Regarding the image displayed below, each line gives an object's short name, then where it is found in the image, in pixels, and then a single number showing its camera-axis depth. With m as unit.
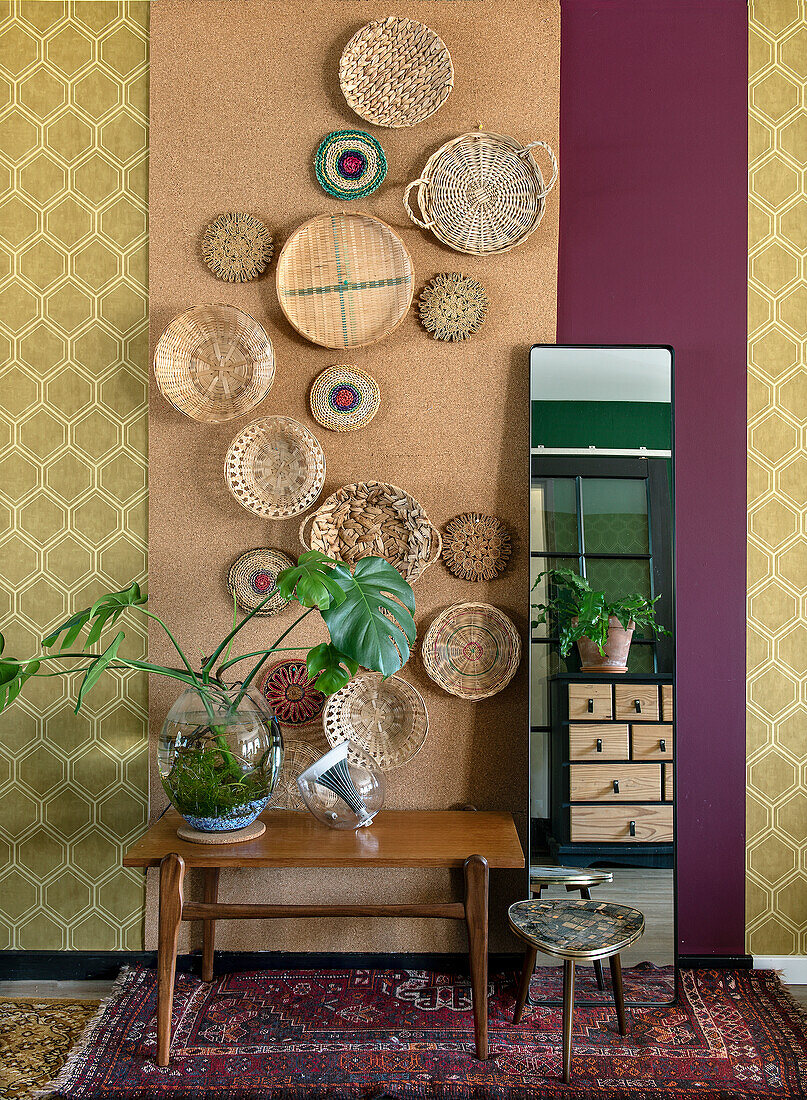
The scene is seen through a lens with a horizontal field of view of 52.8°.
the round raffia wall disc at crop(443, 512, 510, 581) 2.51
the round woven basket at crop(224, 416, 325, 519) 2.45
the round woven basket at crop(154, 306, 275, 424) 2.45
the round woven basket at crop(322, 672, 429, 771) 2.50
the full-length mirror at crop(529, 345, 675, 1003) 2.39
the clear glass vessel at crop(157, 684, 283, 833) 2.16
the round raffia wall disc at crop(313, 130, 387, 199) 2.49
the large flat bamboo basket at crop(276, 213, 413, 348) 2.49
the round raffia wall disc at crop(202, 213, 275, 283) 2.50
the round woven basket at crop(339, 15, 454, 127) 2.44
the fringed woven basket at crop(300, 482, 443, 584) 2.47
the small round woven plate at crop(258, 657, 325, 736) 2.51
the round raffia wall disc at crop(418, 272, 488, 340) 2.50
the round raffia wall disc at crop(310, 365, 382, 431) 2.50
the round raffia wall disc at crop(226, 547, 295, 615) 2.50
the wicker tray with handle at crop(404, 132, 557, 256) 2.48
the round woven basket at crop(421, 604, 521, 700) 2.50
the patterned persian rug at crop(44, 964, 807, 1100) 1.98
